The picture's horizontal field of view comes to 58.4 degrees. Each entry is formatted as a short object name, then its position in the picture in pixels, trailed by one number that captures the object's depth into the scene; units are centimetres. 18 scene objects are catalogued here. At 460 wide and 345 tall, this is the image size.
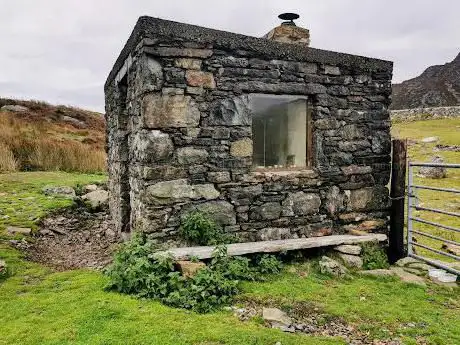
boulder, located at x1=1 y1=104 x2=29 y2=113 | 2453
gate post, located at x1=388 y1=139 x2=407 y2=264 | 679
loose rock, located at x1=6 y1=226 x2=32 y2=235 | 735
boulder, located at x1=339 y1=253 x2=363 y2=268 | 604
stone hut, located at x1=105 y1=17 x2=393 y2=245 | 539
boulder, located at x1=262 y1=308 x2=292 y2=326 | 418
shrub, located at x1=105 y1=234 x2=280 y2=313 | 449
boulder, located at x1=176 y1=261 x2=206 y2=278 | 480
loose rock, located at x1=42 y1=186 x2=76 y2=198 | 1068
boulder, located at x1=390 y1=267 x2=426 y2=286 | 563
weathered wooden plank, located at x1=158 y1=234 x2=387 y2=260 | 523
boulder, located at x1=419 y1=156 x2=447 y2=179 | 1495
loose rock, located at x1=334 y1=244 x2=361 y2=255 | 618
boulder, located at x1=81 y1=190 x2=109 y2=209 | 1030
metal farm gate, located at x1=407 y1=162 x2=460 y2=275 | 619
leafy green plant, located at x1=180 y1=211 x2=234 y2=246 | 550
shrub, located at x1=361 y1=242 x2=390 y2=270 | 613
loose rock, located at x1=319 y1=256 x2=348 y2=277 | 568
